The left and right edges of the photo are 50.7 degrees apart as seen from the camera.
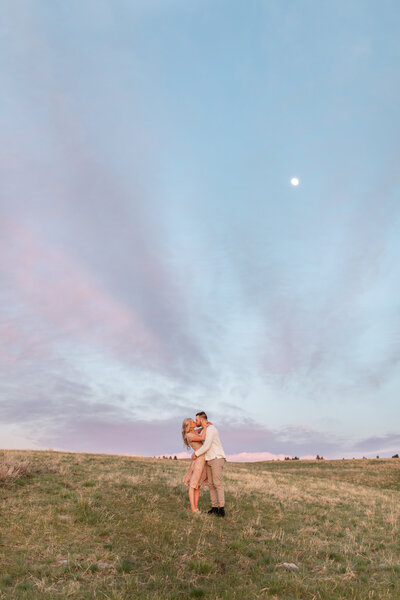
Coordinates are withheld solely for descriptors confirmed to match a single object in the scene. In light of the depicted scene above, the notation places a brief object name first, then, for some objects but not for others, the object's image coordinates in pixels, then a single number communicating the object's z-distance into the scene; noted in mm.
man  13000
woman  13102
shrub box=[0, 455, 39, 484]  13961
